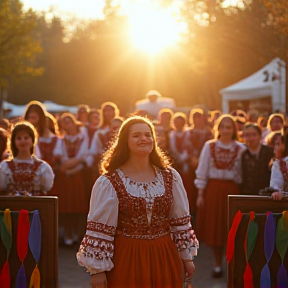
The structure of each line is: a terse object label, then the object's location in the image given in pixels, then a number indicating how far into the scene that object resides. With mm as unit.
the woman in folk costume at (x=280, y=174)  6776
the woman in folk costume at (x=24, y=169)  7285
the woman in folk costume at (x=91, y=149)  11031
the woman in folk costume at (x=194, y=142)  11766
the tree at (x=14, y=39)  13034
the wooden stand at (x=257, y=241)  5910
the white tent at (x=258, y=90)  24945
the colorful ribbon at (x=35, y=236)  5875
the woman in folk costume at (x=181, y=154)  11617
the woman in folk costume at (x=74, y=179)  10969
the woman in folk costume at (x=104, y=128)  11047
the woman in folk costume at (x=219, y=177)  8852
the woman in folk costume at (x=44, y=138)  9617
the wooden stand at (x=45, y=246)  5879
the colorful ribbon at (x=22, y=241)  5879
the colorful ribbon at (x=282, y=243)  5863
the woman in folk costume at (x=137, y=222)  4820
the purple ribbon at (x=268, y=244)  5863
